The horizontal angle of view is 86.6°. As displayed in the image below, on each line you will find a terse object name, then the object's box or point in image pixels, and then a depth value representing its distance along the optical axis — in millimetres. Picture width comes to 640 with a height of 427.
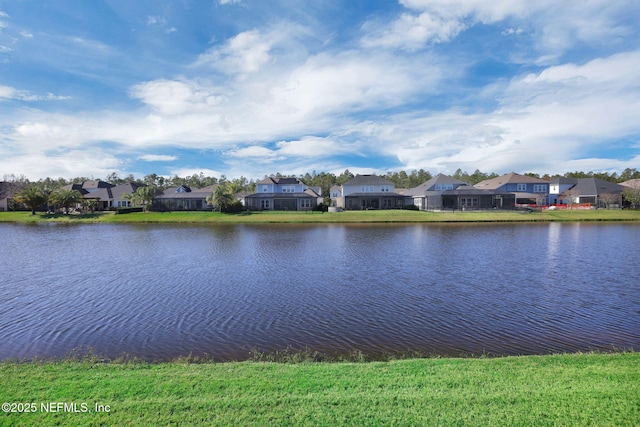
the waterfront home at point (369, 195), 68438
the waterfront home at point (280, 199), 69562
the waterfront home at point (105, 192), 80500
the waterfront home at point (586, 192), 69000
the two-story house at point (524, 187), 79625
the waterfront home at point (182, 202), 72875
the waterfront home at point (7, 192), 79125
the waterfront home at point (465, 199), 65062
